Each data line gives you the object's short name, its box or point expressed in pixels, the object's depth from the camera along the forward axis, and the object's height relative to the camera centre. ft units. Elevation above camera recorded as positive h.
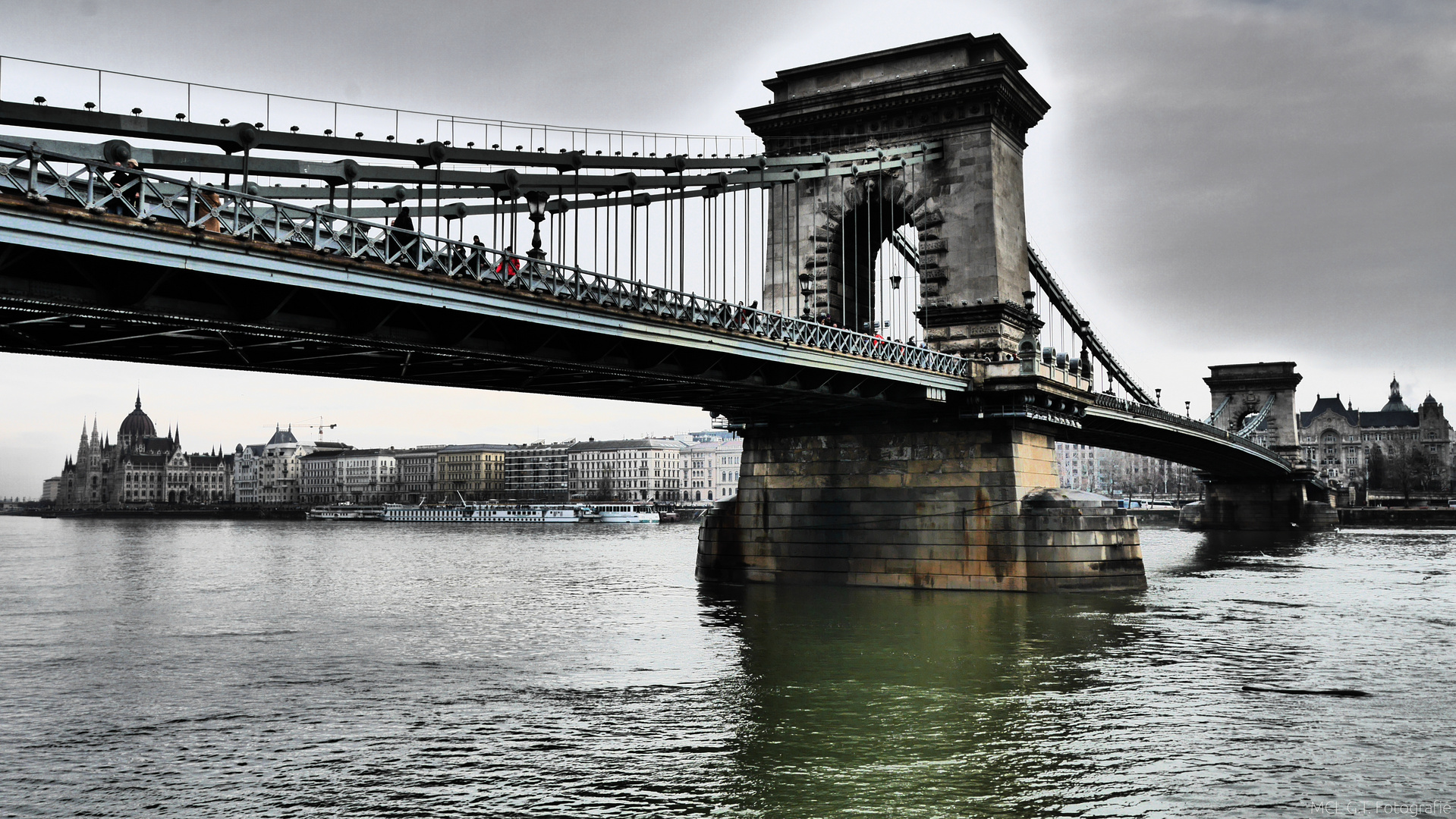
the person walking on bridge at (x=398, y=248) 72.28 +15.58
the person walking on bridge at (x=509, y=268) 79.66 +15.65
